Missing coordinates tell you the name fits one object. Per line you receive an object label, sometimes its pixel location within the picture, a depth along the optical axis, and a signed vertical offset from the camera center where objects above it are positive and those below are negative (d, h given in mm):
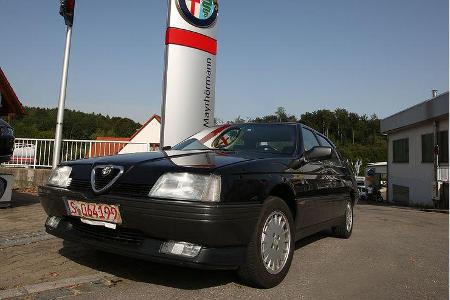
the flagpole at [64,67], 8414 +2094
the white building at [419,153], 19469 +1385
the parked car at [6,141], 5793 +348
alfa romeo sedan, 2658 -251
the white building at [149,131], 17328 +1716
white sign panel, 7312 +1857
